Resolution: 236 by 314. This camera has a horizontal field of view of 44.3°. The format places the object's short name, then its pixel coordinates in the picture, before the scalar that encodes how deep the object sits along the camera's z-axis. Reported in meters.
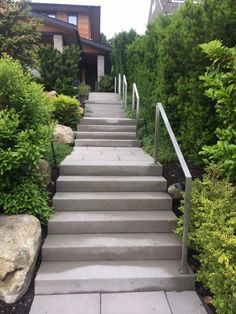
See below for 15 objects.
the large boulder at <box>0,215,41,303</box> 2.41
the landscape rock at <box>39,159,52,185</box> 3.61
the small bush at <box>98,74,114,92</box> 13.94
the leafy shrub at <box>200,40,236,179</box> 2.14
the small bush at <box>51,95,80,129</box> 6.30
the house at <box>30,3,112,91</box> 12.18
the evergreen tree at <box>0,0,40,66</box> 6.78
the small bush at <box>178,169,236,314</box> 2.07
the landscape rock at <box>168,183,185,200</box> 3.49
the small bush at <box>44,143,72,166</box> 4.12
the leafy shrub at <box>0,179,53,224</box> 2.88
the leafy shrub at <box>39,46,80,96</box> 8.54
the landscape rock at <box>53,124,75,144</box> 5.32
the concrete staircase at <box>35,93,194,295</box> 2.63
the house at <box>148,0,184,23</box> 16.92
